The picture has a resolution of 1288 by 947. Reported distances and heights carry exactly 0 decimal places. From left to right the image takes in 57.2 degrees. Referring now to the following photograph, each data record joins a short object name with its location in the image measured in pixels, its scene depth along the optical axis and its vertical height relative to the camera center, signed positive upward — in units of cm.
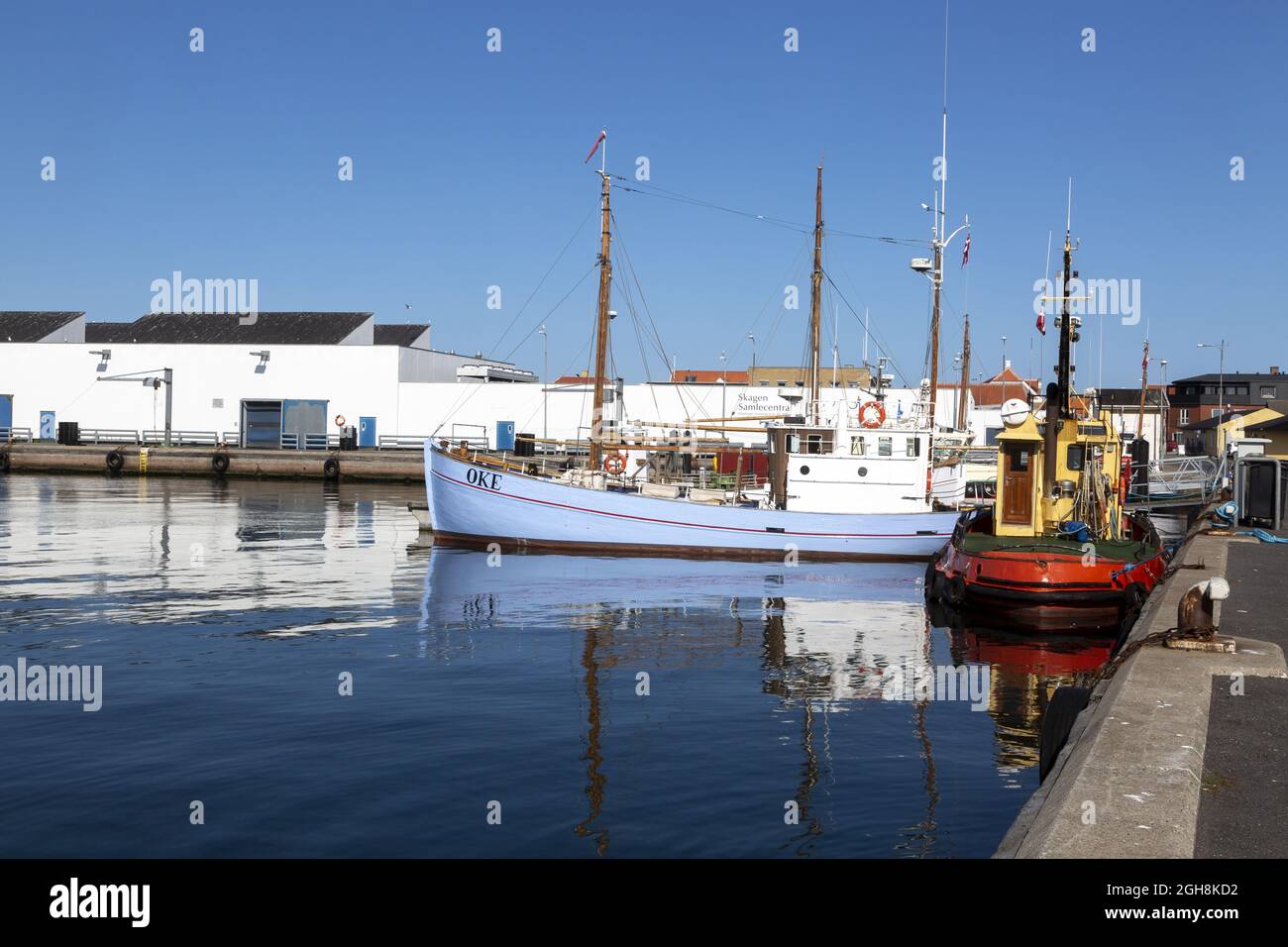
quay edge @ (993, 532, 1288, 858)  673 -211
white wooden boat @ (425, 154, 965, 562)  3491 -175
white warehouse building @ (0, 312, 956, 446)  7694 +354
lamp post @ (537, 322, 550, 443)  7064 +219
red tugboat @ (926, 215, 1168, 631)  2092 -169
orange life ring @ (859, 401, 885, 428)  3528 +115
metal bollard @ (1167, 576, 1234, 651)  1218 -170
